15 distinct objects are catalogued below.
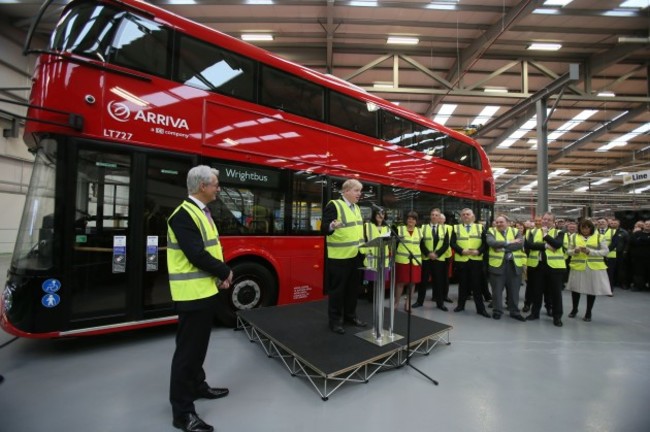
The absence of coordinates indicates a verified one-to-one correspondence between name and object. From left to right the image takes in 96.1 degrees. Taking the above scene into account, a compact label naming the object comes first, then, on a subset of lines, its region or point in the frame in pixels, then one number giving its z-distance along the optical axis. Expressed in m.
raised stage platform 2.44
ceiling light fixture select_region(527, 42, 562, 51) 7.82
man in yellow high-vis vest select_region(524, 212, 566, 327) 4.21
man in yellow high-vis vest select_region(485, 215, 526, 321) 4.42
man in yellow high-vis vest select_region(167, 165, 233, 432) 1.79
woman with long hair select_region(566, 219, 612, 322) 4.29
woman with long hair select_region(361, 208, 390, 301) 2.95
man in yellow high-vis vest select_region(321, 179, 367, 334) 2.86
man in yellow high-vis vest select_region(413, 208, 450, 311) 5.00
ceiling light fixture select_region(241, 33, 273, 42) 7.40
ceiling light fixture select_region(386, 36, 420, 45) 7.55
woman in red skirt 4.70
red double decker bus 2.69
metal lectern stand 2.81
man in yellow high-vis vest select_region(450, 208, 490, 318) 4.64
